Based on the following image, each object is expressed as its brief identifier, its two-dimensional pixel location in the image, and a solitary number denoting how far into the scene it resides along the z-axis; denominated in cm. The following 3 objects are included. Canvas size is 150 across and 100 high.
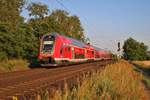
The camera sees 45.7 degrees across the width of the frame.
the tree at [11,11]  2667
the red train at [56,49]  1828
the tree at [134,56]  8946
